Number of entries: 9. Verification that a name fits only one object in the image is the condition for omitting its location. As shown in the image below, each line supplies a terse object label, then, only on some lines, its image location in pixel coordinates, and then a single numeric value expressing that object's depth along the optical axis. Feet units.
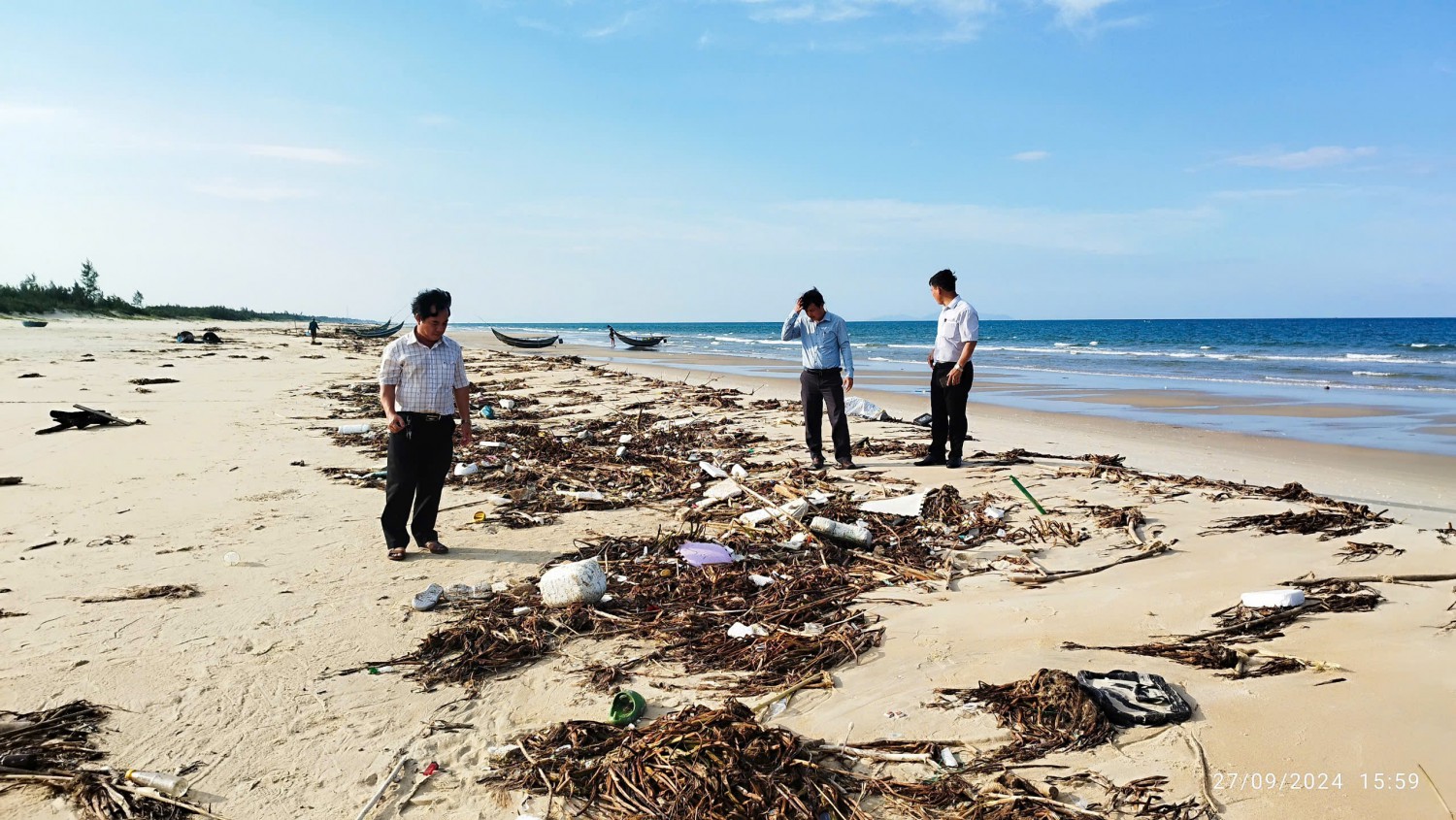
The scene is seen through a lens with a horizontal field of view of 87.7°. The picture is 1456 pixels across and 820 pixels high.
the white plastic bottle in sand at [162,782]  8.11
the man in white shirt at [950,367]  22.56
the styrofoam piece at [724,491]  20.38
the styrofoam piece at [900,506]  18.32
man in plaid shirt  15.97
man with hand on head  24.04
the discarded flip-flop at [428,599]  13.44
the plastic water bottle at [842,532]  15.99
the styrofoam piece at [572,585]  13.44
